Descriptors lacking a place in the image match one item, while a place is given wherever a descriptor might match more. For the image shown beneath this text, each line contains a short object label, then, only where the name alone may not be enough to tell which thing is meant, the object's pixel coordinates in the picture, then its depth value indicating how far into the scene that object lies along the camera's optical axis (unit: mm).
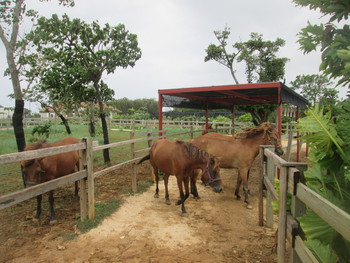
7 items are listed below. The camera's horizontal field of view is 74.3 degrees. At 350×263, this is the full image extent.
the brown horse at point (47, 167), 3500
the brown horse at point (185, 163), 4309
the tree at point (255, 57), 21844
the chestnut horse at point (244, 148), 5181
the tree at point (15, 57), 6805
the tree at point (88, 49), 7023
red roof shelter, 6030
